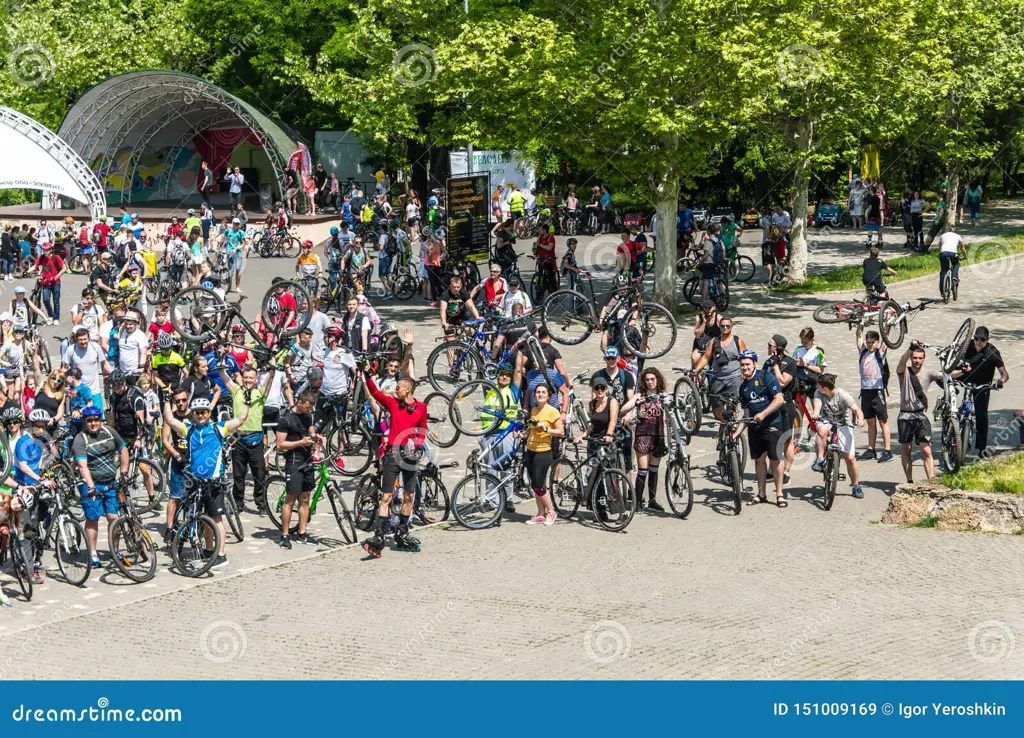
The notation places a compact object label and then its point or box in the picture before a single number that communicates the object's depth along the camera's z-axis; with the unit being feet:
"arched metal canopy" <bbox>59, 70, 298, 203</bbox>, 157.28
